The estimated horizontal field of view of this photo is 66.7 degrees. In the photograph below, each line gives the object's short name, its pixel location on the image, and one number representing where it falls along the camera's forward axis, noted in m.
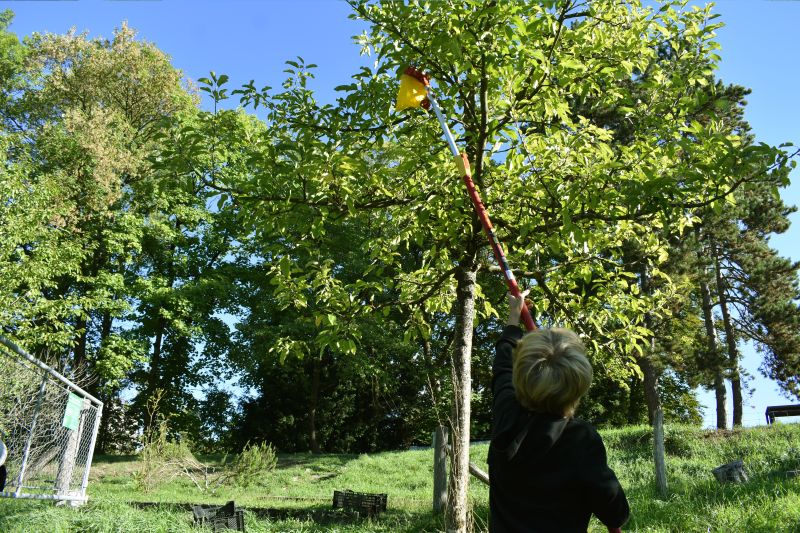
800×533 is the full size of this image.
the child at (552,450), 2.10
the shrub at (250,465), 16.09
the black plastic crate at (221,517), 7.86
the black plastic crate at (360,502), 9.78
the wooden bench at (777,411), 15.38
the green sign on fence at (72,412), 8.99
